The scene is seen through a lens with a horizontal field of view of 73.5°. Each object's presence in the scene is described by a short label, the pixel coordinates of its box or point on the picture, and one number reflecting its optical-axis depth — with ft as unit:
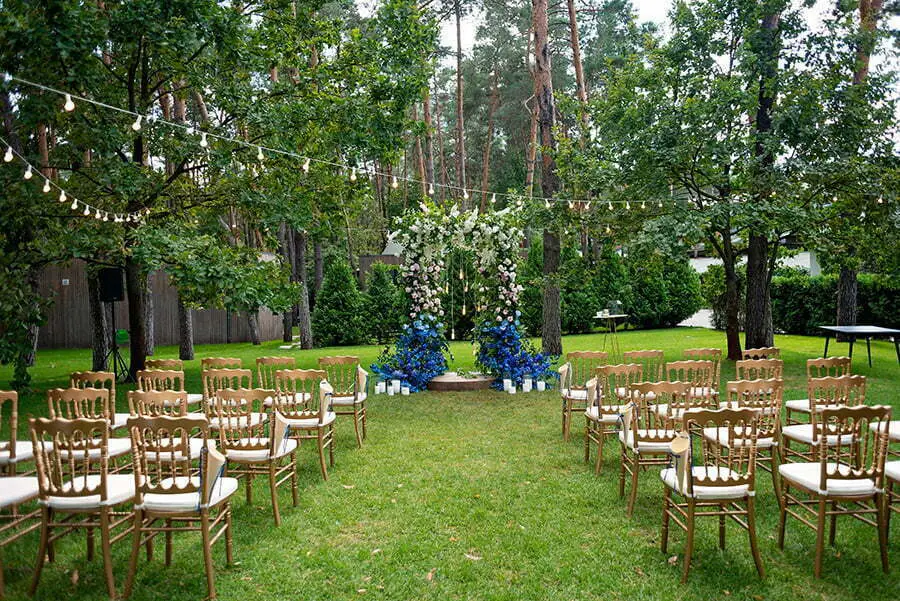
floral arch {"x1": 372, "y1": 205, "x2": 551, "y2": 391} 31.76
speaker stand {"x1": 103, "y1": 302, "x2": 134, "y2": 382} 33.55
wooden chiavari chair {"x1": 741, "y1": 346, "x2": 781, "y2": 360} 21.49
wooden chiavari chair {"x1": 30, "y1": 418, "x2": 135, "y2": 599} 10.53
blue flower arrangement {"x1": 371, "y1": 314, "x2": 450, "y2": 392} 32.17
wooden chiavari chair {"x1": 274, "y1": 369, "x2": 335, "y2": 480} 16.76
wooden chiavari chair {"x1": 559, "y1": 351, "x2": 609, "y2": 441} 21.30
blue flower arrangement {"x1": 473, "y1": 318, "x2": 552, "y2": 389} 32.14
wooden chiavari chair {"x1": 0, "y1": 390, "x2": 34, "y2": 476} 13.11
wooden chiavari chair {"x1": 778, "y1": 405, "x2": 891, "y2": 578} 11.16
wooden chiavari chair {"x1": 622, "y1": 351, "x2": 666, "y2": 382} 18.90
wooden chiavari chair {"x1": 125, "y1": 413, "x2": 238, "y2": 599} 10.85
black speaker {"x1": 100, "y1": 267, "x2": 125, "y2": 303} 32.09
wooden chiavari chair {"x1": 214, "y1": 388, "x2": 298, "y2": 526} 13.74
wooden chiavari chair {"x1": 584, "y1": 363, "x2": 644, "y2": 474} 16.90
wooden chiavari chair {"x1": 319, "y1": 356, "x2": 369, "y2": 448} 21.34
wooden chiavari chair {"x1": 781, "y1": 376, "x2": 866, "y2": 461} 13.83
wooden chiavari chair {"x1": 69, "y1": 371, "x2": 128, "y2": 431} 16.74
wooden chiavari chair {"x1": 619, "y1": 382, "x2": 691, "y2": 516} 14.13
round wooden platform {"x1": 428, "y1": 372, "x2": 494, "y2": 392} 32.48
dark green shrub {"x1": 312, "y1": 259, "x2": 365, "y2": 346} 54.39
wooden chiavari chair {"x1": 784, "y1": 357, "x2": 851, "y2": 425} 17.53
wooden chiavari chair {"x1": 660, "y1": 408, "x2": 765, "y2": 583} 11.21
